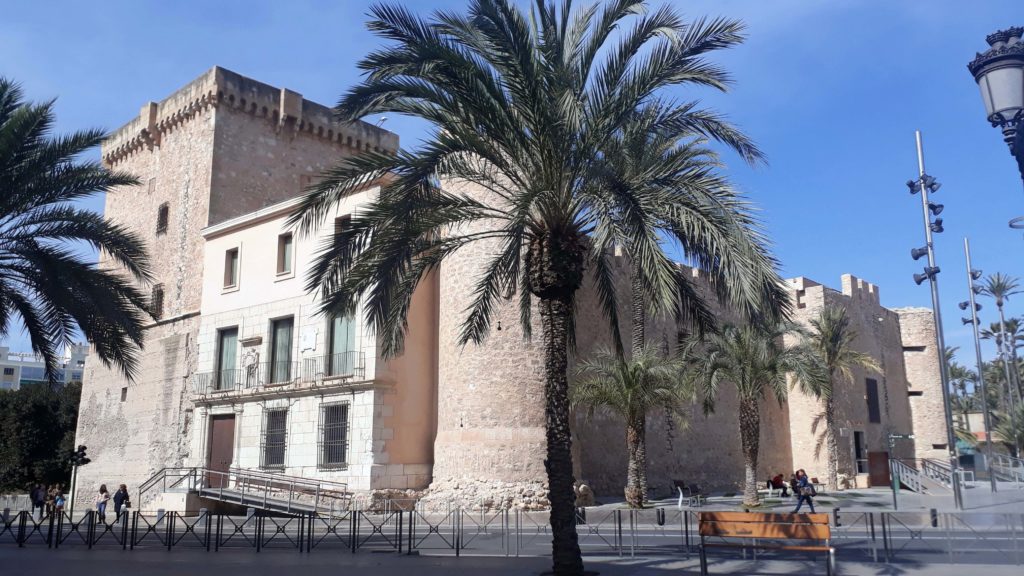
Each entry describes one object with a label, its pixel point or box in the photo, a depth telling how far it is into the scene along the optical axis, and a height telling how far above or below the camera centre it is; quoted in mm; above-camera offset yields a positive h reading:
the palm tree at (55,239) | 13547 +3649
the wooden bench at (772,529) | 9523 -816
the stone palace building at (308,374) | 22641 +2700
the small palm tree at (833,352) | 32469 +4042
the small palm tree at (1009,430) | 46062 +1470
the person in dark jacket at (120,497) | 23328 -1006
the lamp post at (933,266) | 21266 +4873
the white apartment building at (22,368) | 97562 +11101
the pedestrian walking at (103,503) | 23714 -1207
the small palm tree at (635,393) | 21609 +1694
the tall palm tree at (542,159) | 10477 +3942
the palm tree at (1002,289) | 53125 +10906
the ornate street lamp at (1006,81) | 4902 +2186
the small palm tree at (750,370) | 22688 +2378
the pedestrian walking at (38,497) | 27128 -1145
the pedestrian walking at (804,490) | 19672 -746
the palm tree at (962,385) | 65562 +6219
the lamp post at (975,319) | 30769 +5175
